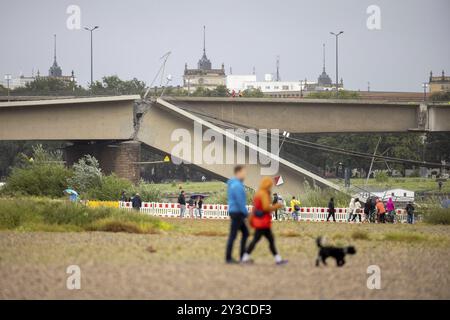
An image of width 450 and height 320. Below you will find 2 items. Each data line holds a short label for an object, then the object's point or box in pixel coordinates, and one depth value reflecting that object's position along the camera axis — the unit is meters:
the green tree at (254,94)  135.61
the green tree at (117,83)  152.00
